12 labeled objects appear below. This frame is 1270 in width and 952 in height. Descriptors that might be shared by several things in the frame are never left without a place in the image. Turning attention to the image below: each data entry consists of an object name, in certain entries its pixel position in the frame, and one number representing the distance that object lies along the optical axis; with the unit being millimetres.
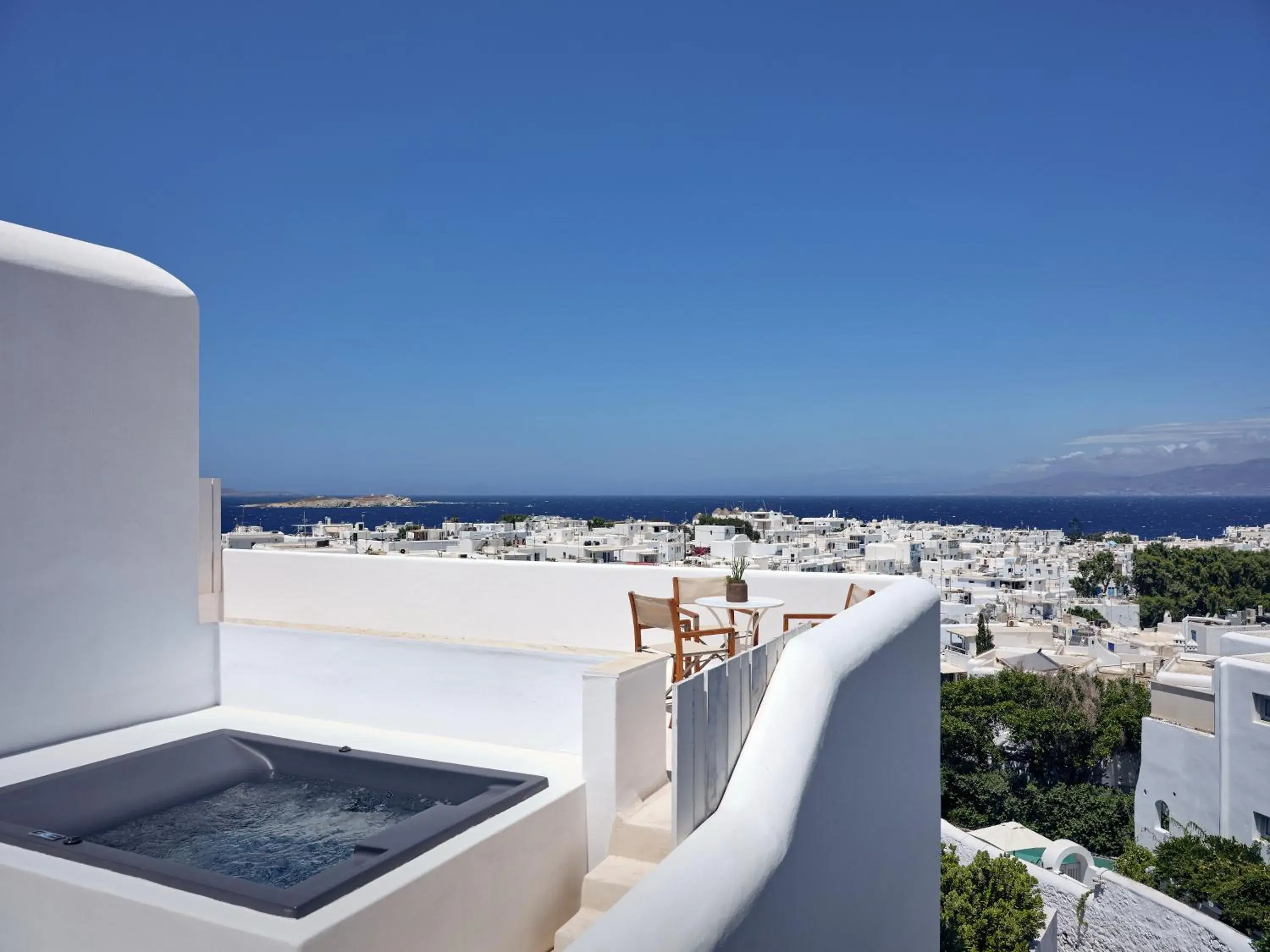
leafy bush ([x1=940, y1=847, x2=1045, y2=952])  13453
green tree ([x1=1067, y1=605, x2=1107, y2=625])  45750
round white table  5270
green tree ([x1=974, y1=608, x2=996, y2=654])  39125
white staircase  3004
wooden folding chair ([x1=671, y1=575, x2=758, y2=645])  5840
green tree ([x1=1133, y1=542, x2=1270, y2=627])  48062
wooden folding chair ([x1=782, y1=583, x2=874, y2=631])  5410
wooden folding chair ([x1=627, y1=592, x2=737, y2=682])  4574
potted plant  5379
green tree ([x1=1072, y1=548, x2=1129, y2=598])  57031
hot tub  3037
